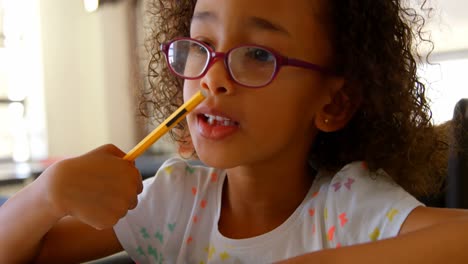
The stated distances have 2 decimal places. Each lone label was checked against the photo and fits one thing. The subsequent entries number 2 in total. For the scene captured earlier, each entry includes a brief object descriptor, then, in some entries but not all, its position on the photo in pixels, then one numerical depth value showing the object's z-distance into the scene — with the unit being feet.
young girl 2.02
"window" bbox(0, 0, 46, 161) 8.66
